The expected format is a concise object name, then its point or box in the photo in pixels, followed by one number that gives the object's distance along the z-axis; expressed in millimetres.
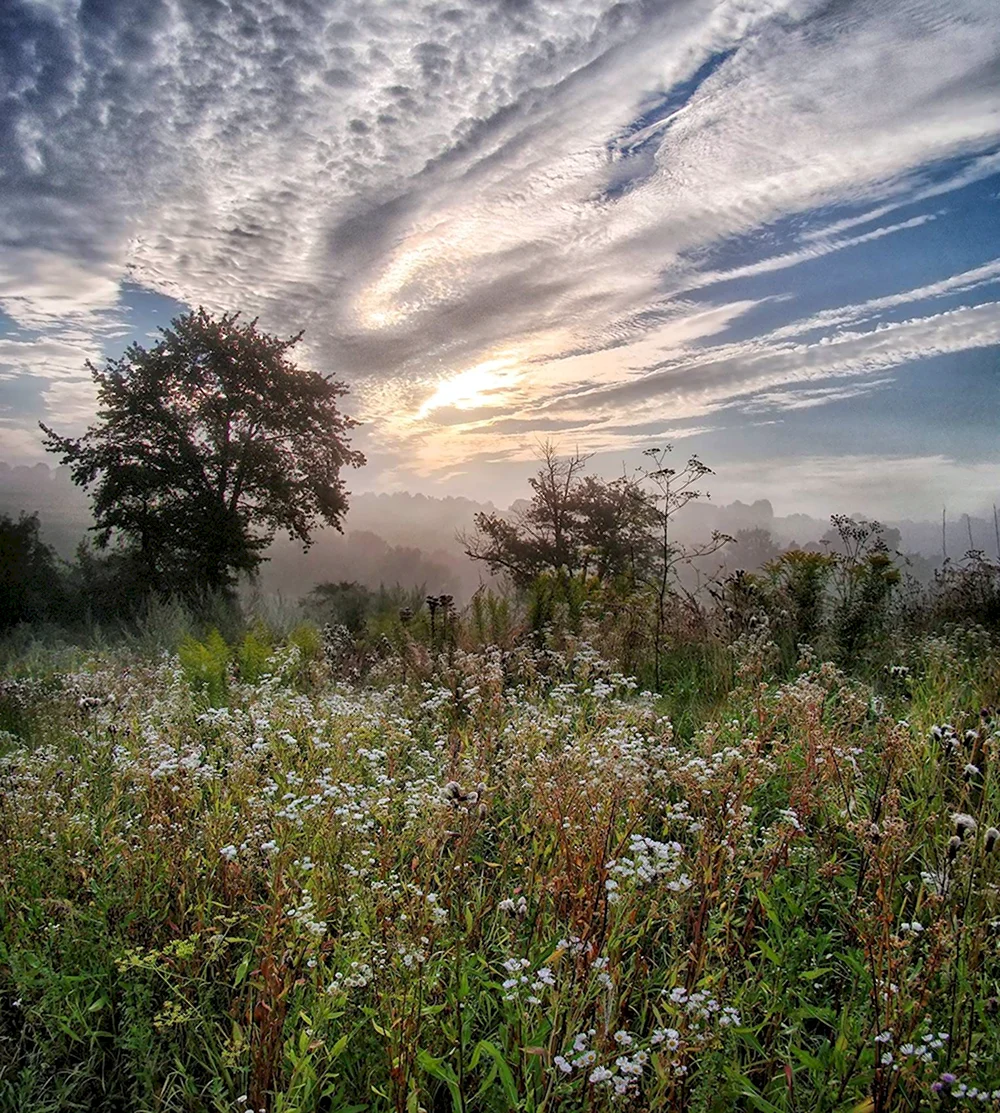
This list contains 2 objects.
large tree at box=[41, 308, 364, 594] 21781
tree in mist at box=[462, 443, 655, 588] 19688
